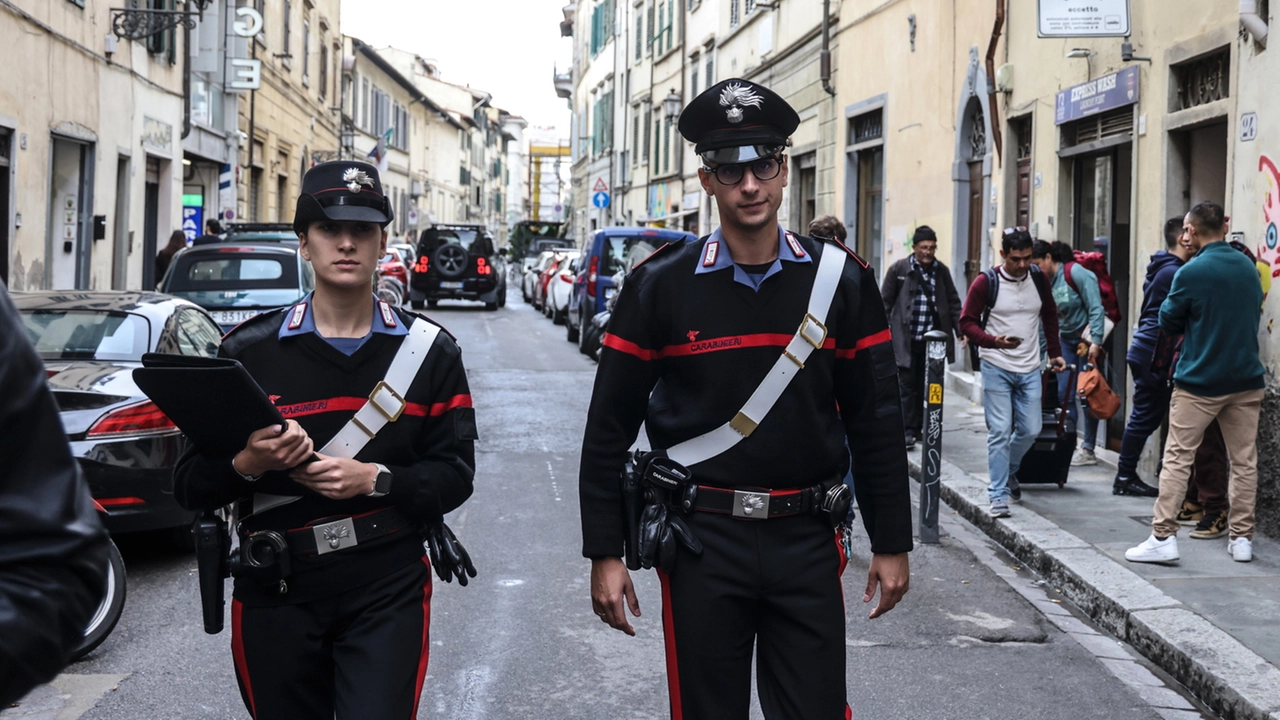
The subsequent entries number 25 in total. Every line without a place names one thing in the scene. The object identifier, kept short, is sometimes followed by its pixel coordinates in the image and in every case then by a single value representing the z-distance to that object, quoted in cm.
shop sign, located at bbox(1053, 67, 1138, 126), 1093
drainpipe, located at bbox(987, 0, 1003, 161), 1434
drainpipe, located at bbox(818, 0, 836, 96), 2080
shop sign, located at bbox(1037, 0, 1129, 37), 1041
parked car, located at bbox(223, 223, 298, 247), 1605
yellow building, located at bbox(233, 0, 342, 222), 3092
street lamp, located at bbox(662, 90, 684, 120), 3418
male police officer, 316
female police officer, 304
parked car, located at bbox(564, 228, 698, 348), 2108
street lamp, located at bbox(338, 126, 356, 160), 4450
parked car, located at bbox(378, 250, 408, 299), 3028
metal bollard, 840
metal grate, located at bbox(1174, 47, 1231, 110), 951
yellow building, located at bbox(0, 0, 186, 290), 1590
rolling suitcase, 968
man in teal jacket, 741
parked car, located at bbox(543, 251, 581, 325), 2791
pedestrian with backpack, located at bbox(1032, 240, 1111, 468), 1065
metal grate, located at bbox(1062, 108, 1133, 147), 1137
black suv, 3234
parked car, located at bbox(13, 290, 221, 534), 676
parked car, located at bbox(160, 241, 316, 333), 1242
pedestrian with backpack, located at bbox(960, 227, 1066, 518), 891
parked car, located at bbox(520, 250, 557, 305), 3534
